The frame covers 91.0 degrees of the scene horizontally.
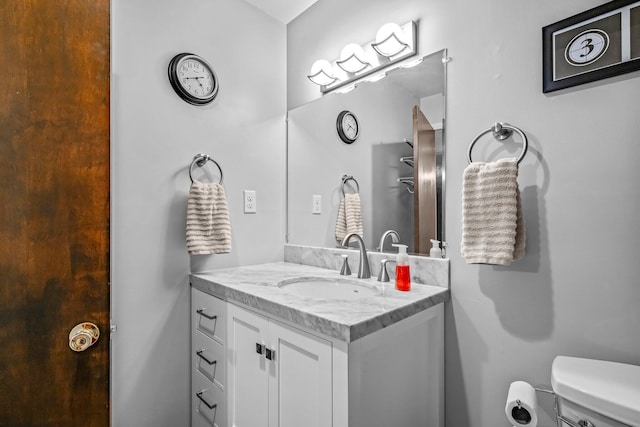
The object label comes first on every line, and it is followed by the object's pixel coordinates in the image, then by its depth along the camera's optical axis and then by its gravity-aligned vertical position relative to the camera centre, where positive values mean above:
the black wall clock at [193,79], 1.53 +0.70
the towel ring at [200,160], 1.59 +0.30
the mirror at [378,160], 1.32 +0.29
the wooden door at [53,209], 0.75 +0.02
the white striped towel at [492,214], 1.00 +0.01
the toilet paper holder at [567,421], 0.73 -0.49
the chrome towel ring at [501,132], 1.06 +0.30
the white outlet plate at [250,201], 1.81 +0.09
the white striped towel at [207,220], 1.49 -0.01
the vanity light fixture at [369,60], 1.37 +0.77
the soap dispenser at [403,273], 1.21 -0.21
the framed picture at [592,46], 0.89 +0.52
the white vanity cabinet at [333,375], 0.88 -0.52
